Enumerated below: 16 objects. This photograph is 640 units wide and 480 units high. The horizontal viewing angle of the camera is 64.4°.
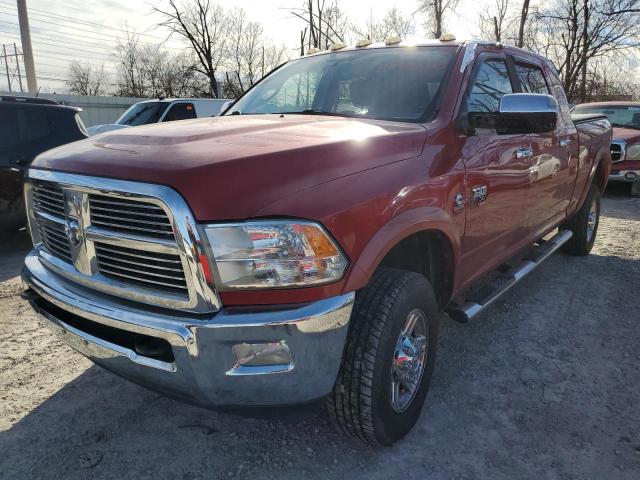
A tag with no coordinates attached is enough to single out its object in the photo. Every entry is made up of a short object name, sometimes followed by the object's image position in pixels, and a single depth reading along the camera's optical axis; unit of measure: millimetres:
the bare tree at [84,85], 45719
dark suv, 5457
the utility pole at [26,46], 19828
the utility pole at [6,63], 32481
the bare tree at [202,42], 29047
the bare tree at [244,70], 31531
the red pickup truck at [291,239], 1776
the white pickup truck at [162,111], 10734
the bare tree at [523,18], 23869
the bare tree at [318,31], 19609
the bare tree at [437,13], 26219
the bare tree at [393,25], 27047
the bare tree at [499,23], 27125
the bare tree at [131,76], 44125
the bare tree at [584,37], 25812
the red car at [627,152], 9383
